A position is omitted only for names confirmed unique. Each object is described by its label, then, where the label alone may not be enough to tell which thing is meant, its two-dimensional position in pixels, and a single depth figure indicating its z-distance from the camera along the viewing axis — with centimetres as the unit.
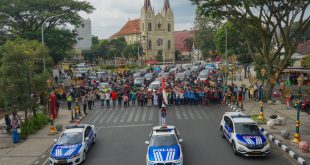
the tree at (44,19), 3978
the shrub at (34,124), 2145
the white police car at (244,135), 1550
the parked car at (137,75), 5120
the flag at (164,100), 2209
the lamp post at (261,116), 2321
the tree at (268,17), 2678
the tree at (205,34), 10069
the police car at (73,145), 1525
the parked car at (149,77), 4609
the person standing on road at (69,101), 2966
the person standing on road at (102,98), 3083
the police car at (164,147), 1388
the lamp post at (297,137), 1781
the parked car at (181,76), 4809
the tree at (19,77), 2078
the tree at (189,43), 12569
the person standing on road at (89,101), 3000
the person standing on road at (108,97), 3073
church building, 11325
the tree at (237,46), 5284
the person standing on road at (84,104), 2800
